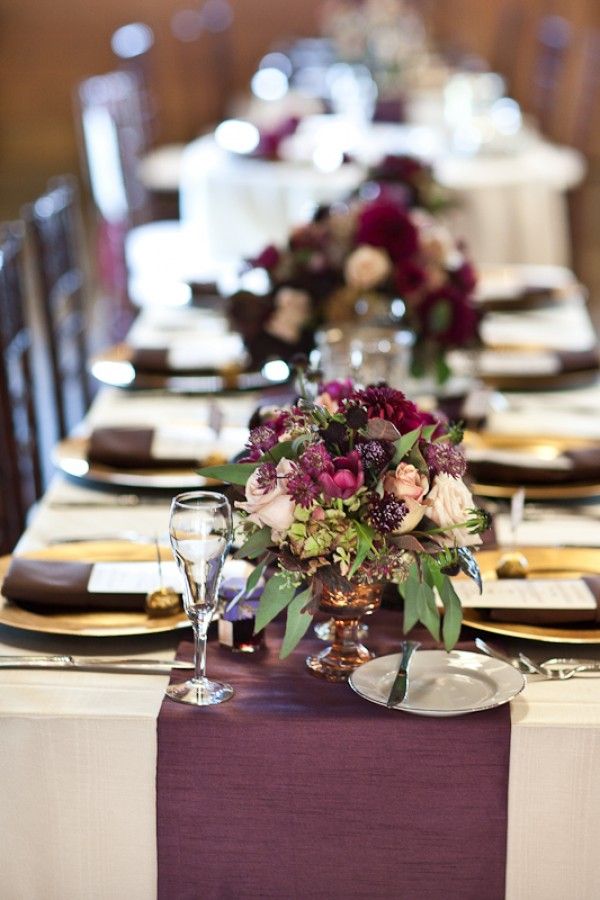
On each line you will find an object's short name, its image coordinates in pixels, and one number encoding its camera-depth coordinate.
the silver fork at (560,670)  2.33
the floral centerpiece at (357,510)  2.21
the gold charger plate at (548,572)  2.40
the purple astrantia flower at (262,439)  2.29
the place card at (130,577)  2.48
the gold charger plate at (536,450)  2.87
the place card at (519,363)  3.51
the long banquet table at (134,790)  2.24
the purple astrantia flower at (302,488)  2.20
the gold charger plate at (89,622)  2.41
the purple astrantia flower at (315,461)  2.21
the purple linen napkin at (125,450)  2.98
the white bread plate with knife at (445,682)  2.24
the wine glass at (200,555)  2.25
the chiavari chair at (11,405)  3.28
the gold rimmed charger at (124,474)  2.91
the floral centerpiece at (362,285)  3.34
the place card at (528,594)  2.44
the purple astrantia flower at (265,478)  2.23
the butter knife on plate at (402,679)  2.25
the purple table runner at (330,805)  2.23
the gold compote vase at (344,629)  2.31
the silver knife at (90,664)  2.35
